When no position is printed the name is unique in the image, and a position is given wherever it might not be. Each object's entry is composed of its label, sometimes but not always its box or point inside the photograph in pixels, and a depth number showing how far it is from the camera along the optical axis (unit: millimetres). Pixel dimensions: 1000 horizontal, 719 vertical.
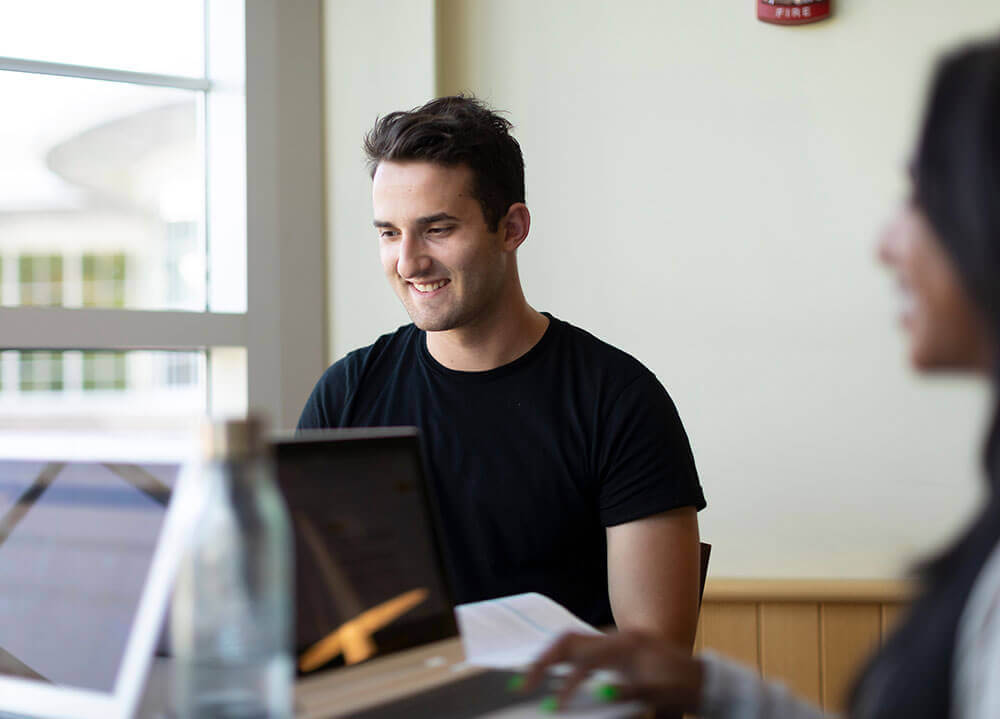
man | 1665
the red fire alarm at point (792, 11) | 2354
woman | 755
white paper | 1062
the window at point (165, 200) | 2293
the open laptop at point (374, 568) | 944
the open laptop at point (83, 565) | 858
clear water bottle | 784
